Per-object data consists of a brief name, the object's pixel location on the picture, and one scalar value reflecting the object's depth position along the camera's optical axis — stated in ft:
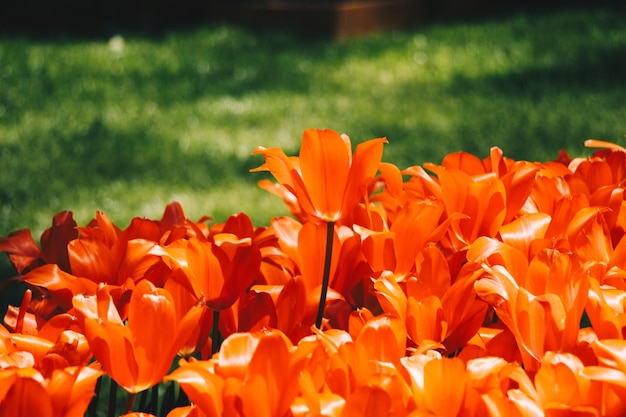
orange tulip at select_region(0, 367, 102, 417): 6.48
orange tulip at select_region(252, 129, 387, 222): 7.12
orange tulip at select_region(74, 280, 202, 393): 6.70
